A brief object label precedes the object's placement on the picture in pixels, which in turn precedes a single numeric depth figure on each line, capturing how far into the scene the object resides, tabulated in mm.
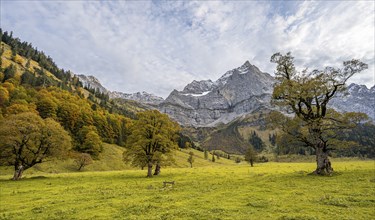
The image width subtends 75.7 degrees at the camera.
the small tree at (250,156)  99944
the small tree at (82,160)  80938
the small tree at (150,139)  49250
